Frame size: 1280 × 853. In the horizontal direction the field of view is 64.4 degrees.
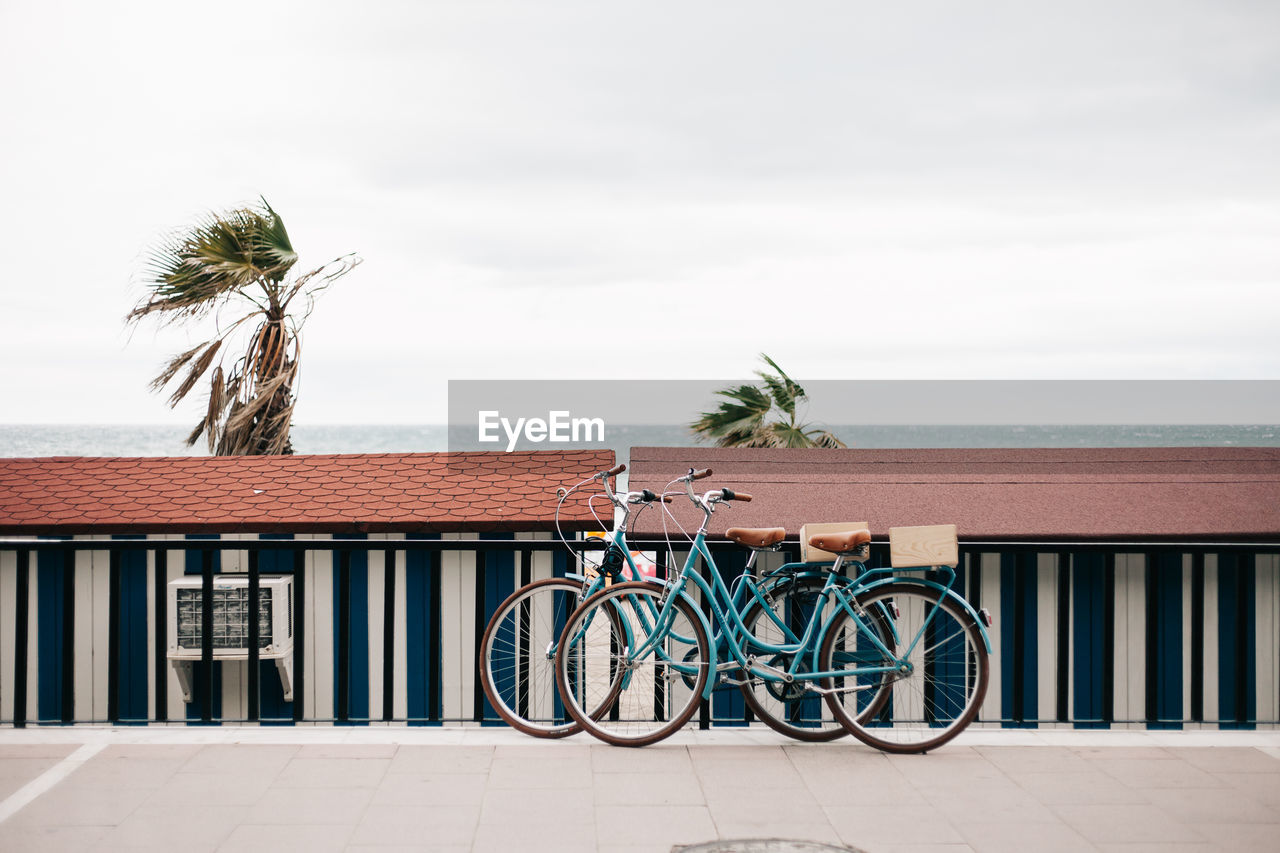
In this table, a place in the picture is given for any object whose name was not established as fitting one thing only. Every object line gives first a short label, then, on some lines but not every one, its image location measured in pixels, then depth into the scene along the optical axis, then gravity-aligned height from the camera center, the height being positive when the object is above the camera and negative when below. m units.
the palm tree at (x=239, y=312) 11.40 +1.58
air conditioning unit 6.48 -1.14
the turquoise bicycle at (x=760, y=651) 4.14 -0.86
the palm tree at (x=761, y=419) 12.55 +0.34
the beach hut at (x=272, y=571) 6.77 -0.86
